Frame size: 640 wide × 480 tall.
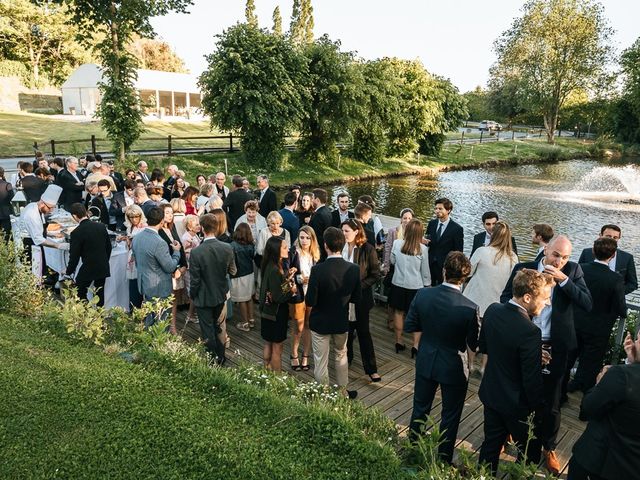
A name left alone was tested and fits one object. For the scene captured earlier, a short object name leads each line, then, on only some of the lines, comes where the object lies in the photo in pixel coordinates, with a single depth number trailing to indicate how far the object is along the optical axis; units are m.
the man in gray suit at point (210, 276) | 5.95
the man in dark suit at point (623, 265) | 5.75
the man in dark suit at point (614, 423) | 2.97
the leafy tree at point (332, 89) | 29.22
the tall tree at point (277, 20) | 77.62
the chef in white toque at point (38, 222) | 7.94
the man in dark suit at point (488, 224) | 6.70
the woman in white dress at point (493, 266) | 5.79
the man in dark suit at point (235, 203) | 9.87
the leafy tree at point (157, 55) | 72.06
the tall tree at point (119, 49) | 22.09
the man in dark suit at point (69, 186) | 11.10
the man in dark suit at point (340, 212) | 8.15
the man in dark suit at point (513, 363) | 3.72
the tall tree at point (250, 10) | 64.81
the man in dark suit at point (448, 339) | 4.17
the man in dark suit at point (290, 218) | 8.09
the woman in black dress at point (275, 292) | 5.80
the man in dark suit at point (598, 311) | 5.32
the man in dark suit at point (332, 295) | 5.23
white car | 64.48
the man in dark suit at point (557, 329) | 4.33
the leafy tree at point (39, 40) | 49.97
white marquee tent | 48.66
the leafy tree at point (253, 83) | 25.47
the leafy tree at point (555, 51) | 53.38
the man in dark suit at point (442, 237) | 7.23
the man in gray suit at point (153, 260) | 6.26
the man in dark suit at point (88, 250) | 6.75
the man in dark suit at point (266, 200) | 10.07
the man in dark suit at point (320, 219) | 7.94
